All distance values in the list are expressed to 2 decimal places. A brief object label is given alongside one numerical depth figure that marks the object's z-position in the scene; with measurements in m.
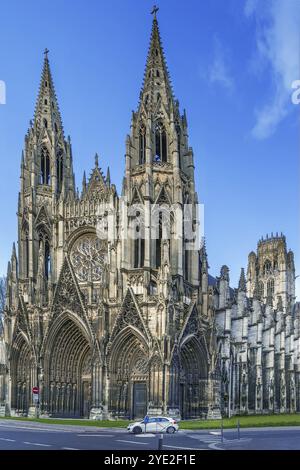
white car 34.66
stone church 49.72
